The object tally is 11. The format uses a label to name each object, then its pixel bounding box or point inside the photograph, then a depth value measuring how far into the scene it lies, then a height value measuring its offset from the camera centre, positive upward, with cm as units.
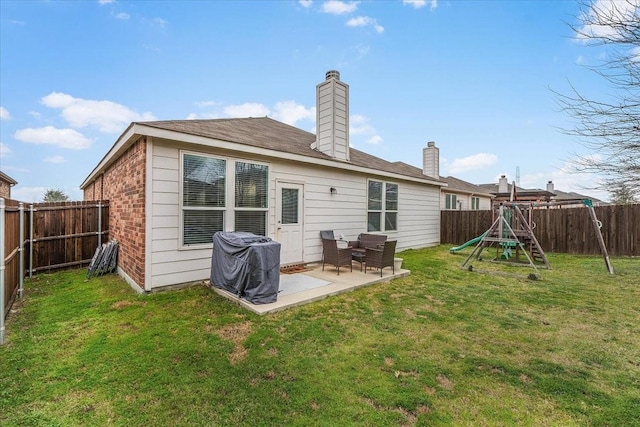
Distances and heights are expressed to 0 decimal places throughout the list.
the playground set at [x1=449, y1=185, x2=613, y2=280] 773 -55
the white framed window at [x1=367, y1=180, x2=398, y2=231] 925 +23
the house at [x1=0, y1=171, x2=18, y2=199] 1647 +156
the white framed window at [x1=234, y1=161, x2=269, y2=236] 586 +30
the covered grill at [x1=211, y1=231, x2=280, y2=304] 433 -88
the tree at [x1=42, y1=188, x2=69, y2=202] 3165 +151
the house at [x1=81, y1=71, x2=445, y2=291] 490 +51
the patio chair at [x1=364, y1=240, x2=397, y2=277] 620 -98
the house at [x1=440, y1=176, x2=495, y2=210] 1602 +110
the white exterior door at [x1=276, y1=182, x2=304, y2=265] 668 -23
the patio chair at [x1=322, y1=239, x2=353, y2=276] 644 -98
